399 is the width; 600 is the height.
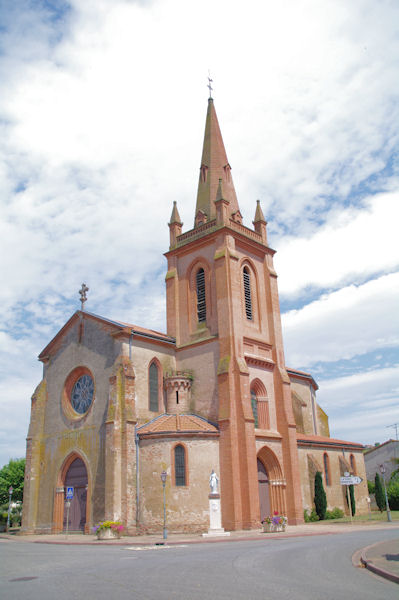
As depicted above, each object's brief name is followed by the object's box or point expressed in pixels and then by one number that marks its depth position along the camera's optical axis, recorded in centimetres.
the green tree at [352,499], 4138
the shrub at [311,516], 3592
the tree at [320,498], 3725
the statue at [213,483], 2889
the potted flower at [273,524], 2765
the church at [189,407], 3011
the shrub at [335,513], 3831
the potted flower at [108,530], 2745
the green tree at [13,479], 5027
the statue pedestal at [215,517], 2767
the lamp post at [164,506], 2623
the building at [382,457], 6309
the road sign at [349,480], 3344
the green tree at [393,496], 4844
